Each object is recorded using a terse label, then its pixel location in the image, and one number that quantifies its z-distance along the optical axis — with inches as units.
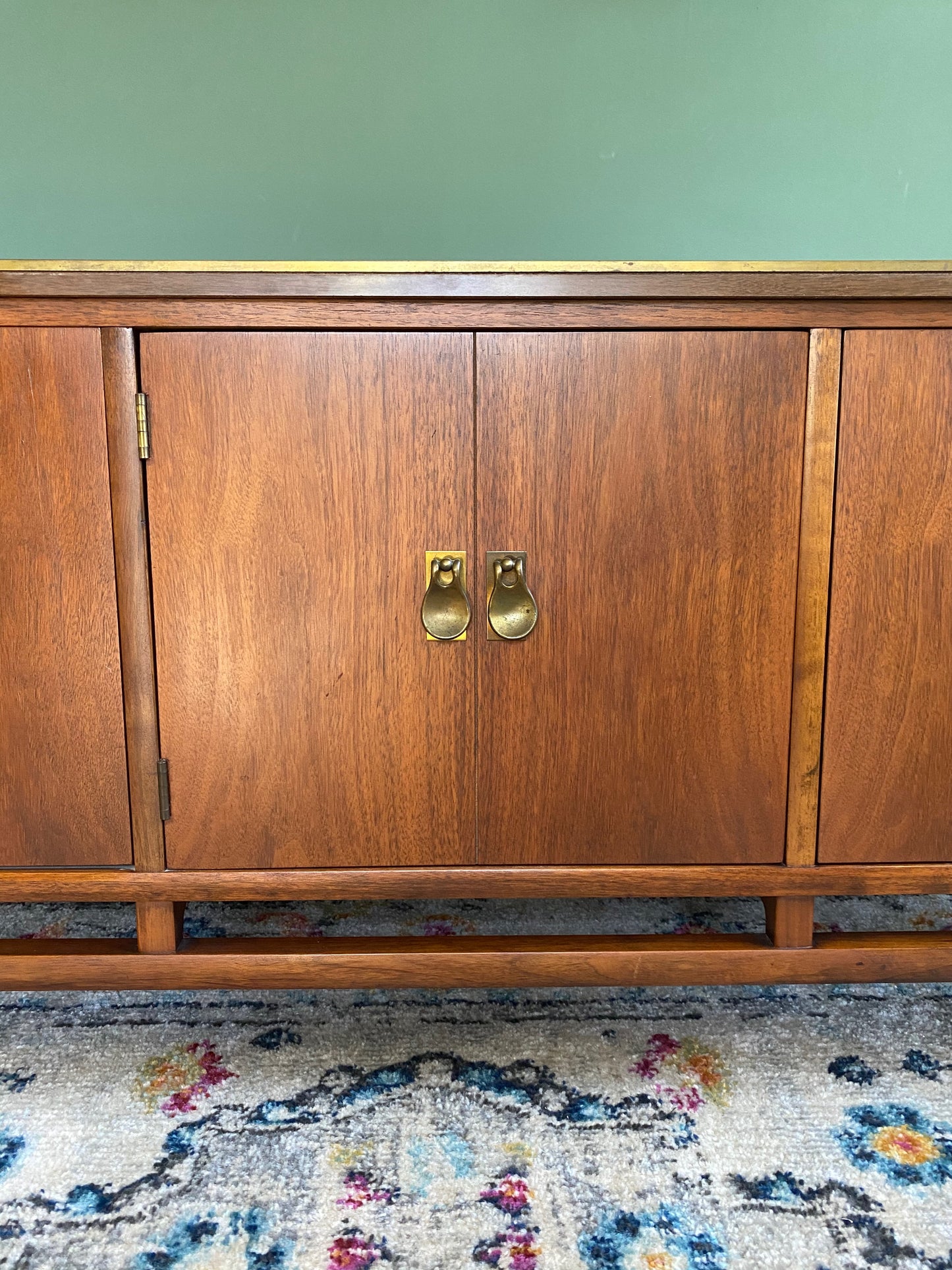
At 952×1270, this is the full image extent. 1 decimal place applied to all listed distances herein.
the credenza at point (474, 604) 25.4
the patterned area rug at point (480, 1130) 21.3
